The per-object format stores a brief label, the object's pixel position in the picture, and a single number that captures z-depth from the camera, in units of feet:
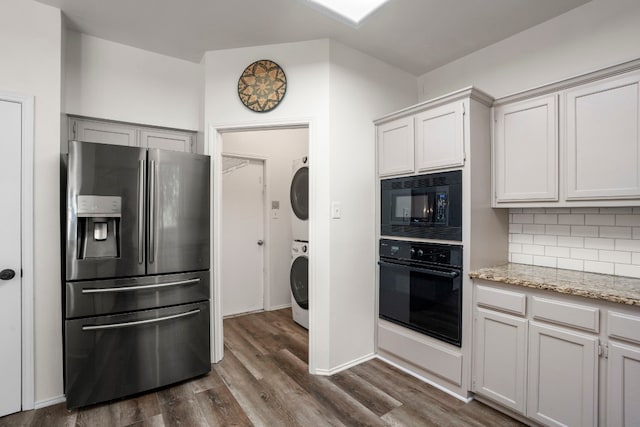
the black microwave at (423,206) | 7.46
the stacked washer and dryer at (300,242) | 11.64
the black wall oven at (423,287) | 7.42
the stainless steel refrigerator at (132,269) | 6.75
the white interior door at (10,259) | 6.66
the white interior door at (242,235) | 12.94
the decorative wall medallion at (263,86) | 8.66
